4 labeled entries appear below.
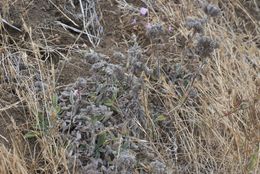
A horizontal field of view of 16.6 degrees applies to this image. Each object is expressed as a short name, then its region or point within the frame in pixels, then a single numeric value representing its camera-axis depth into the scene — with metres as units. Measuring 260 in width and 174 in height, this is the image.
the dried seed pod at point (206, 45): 3.61
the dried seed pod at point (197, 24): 3.73
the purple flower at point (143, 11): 4.69
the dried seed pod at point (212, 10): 3.77
